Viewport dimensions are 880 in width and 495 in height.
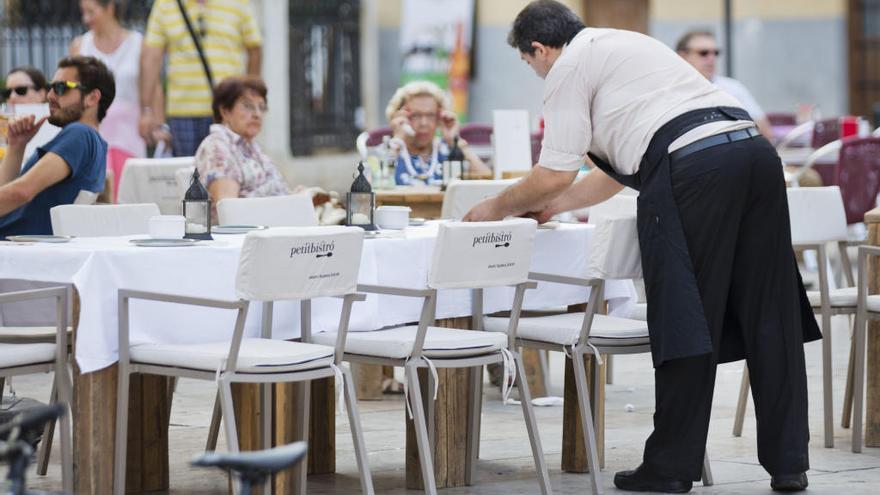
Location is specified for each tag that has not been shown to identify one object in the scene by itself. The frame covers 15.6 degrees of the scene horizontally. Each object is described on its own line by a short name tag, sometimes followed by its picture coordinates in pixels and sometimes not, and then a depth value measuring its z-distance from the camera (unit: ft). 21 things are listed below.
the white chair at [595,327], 32.34
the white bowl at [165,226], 32.09
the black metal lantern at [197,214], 32.67
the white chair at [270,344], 27.65
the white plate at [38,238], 31.70
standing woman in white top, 60.06
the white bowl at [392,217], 35.72
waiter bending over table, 31.79
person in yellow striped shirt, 60.90
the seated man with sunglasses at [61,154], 38.01
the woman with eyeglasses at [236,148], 45.52
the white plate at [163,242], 30.75
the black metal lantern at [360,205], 35.65
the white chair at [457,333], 30.12
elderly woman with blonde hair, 52.85
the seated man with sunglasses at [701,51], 55.30
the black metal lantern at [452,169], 50.72
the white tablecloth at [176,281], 28.95
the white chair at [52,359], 29.04
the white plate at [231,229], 34.98
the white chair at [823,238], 38.10
